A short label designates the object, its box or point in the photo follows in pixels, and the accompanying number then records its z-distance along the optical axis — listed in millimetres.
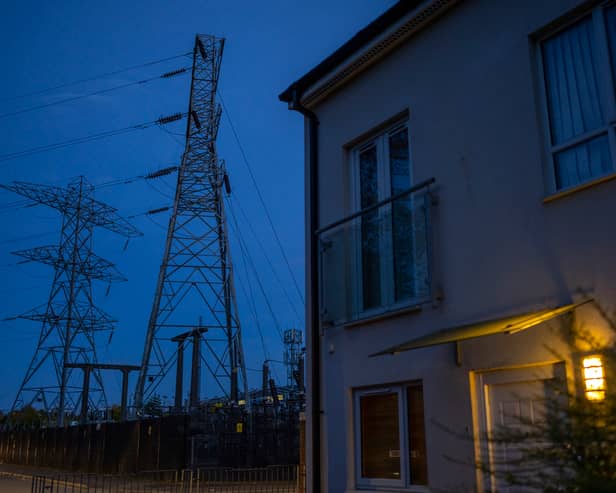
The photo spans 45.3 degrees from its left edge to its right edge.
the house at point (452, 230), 6613
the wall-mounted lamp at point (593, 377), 5984
